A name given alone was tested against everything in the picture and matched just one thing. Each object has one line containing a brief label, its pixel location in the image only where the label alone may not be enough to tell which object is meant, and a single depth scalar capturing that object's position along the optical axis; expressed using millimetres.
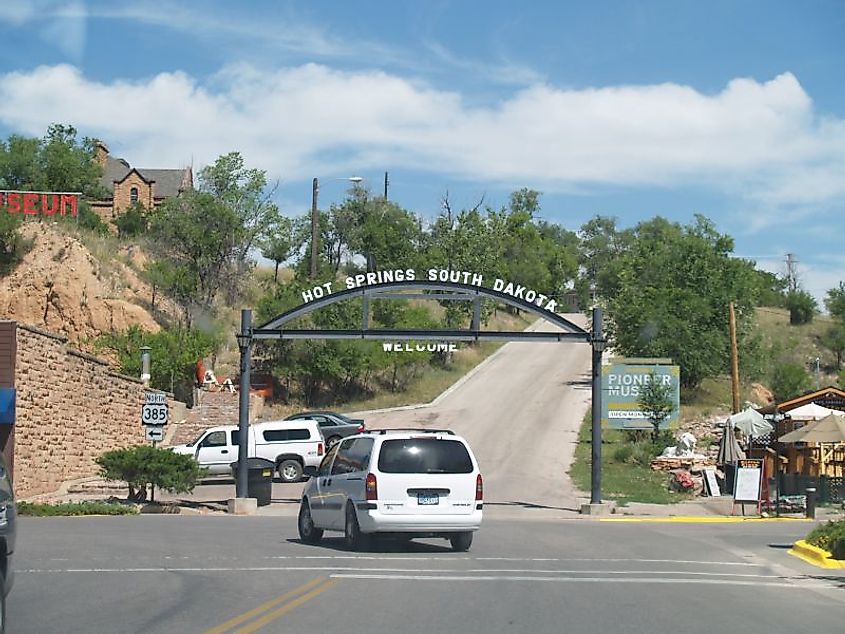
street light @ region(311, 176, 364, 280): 62719
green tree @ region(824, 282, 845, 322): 98438
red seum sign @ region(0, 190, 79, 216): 55312
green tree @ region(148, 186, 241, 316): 63719
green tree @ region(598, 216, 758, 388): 60312
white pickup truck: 36750
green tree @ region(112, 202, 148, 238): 79812
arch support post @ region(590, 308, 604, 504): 29516
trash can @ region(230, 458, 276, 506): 30266
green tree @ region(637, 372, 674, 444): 46531
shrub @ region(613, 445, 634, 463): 43188
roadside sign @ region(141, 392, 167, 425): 29375
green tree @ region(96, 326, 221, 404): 51062
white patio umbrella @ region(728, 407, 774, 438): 38781
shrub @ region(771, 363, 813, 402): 72125
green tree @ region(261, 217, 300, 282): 72875
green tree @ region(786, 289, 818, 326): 106938
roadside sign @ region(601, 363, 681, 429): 47625
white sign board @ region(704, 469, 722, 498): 34188
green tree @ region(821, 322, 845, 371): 93625
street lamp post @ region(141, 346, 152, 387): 42684
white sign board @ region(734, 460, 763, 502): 29219
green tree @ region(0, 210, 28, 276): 53219
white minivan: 17406
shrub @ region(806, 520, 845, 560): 17953
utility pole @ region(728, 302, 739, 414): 48500
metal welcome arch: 29203
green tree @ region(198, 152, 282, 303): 70125
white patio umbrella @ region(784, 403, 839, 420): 41188
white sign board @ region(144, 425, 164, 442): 29562
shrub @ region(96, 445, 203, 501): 28484
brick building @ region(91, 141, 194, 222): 92938
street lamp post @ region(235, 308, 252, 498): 29161
